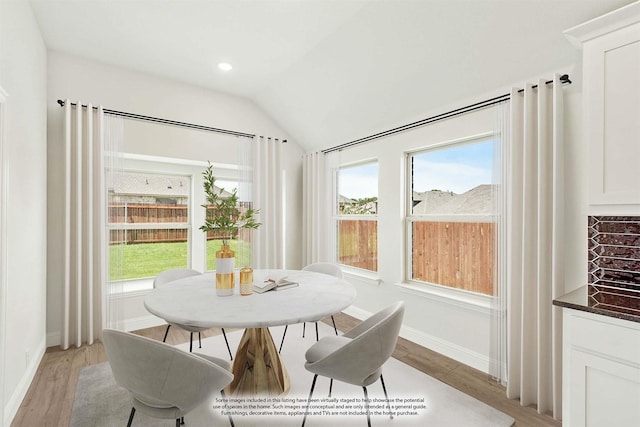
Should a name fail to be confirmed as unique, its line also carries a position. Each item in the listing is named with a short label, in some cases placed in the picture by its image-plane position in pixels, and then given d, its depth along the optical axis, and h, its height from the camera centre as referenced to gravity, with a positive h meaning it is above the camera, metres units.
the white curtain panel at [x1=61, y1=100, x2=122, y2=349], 2.84 -0.12
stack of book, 1.98 -0.49
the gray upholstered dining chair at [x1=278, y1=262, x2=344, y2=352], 2.91 -0.55
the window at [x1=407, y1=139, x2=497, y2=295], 2.59 -0.02
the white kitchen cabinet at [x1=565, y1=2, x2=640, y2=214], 1.49 +0.56
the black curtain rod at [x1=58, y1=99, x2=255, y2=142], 3.06 +1.05
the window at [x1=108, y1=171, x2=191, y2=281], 3.70 -0.12
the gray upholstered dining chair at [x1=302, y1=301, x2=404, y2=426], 1.45 -0.70
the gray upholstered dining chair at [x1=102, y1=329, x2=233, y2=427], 1.21 -0.67
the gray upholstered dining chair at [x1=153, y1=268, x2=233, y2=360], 2.54 -0.56
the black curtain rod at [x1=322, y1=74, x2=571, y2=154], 2.20 +0.87
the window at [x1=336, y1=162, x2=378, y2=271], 3.69 -0.03
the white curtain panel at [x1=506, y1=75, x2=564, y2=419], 1.93 -0.22
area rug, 1.84 -1.27
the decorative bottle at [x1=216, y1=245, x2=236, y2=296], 1.86 -0.38
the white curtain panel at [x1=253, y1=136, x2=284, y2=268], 3.97 +0.19
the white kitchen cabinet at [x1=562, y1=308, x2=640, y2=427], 1.28 -0.72
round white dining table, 1.45 -0.51
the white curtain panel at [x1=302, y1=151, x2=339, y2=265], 4.07 +0.09
